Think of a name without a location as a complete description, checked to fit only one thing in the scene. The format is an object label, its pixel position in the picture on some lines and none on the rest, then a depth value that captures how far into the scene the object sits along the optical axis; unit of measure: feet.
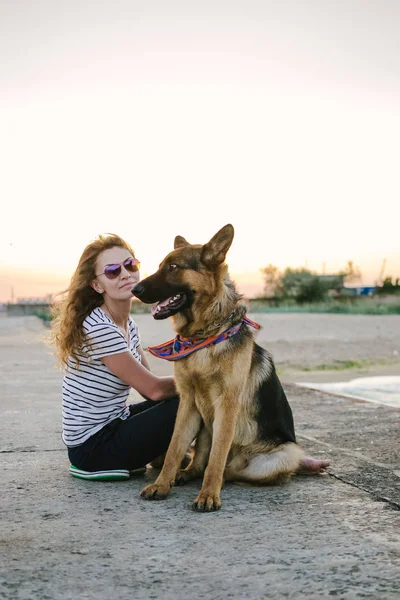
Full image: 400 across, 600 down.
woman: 13.78
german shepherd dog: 12.73
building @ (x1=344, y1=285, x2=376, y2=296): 159.90
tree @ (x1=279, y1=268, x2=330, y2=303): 199.11
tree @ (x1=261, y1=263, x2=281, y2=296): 220.84
